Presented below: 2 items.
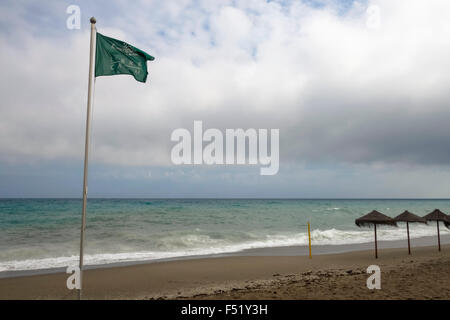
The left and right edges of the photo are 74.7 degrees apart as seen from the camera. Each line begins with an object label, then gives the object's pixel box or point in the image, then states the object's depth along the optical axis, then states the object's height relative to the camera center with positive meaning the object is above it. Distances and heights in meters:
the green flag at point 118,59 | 7.30 +3.25
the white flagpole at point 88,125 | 6.23 +1.37
